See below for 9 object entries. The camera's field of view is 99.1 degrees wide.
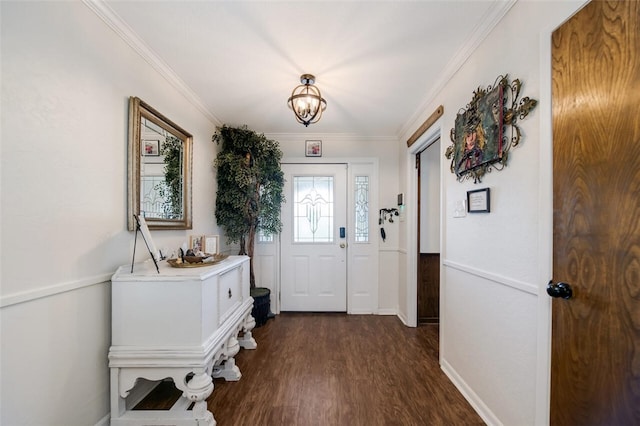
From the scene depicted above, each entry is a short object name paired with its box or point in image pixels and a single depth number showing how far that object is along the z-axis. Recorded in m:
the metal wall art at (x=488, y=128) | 1.44
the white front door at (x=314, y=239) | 3.73
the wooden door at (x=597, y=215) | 0.92
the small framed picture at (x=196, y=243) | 2.36
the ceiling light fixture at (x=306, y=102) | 2.20
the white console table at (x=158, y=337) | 1.56
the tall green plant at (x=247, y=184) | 3.13
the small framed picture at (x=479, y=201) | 1.67
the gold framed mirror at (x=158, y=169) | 1.77
